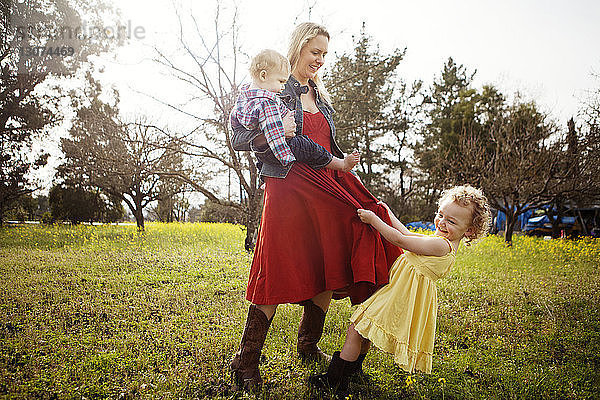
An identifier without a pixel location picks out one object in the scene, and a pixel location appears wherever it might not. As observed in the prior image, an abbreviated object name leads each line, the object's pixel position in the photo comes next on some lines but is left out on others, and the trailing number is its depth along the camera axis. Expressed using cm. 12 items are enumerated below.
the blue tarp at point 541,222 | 1817
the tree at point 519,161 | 1281
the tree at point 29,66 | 1328
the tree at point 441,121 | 2270
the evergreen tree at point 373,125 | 1970
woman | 254
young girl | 236
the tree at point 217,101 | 953
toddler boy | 246
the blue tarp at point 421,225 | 1819
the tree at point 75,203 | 1836
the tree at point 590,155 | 1298
